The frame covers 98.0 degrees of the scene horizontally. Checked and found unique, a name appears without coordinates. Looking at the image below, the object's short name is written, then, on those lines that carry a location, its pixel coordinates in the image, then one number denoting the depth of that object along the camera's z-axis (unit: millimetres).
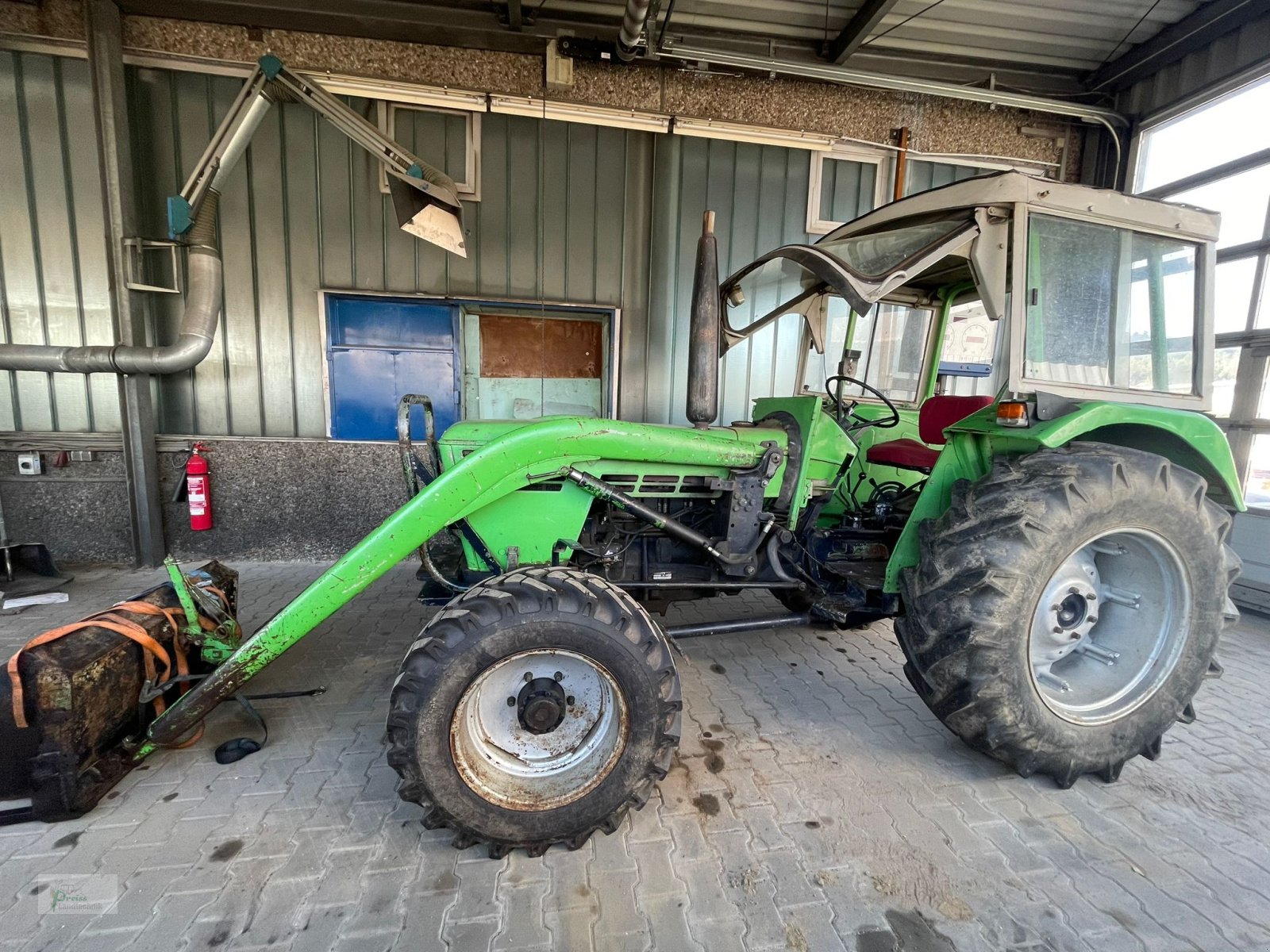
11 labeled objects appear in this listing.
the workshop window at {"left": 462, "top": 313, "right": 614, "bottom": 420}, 5098
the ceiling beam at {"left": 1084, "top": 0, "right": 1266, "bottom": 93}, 4371
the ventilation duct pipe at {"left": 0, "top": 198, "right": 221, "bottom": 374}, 4234
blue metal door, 4855
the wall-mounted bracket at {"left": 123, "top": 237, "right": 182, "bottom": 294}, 4309
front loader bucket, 1731
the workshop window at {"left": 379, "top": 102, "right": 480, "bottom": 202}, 4668
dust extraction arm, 4023
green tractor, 1735
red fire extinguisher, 4547
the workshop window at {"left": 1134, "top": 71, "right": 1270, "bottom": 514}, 4301
